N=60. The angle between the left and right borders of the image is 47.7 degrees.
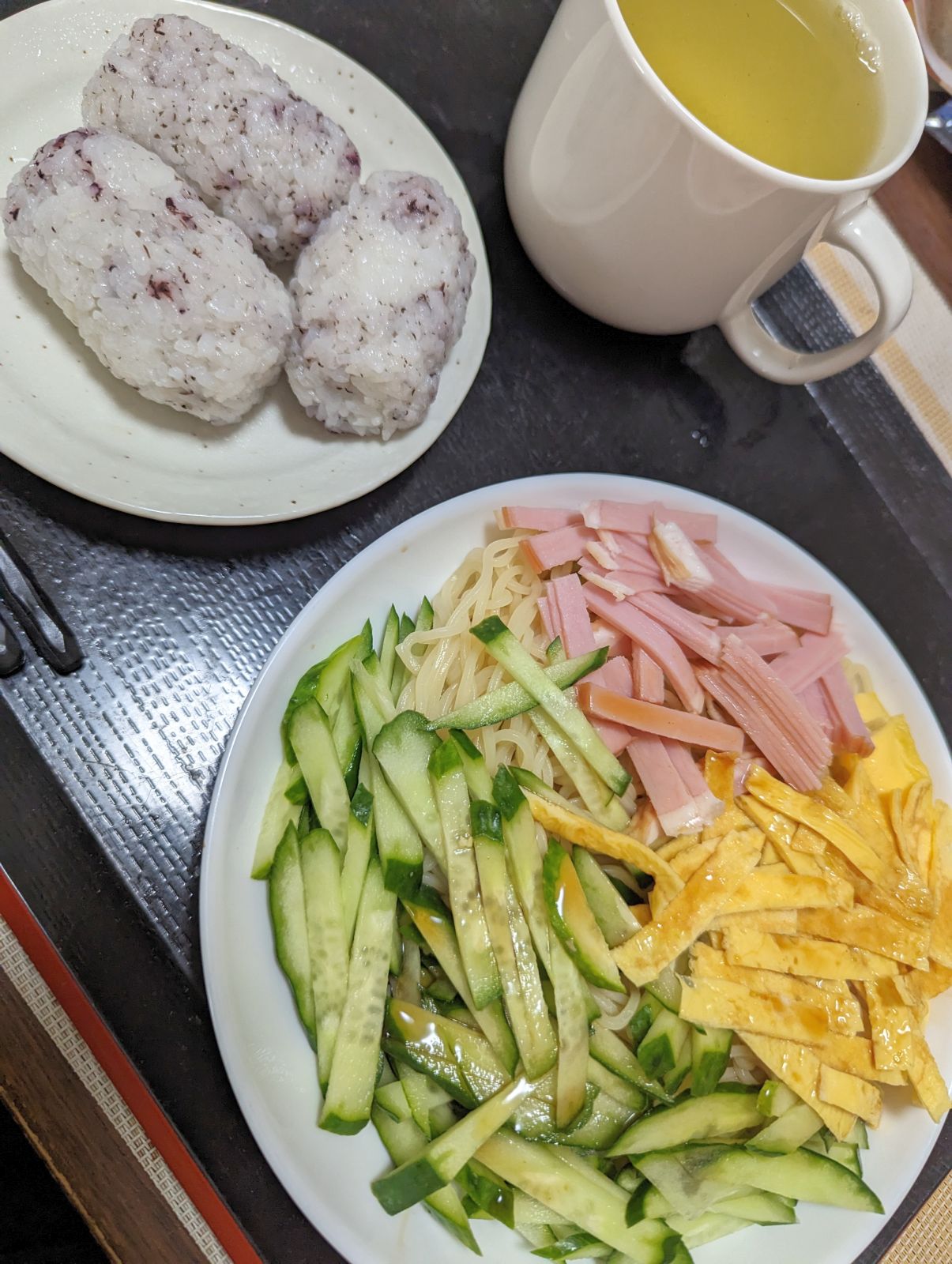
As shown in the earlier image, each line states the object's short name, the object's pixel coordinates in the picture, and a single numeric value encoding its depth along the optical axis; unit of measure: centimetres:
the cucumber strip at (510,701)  29
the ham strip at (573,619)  30
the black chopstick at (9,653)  27
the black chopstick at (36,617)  27
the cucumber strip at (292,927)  27
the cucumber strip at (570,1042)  27
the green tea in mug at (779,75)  27
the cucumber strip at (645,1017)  29
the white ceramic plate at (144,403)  27
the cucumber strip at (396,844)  27
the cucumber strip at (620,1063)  29
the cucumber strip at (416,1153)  27
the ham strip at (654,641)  30
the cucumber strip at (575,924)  27
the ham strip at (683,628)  31
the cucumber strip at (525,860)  28
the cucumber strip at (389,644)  30
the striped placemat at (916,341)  38
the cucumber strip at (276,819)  28
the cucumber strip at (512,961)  27
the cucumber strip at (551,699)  29
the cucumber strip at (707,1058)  29
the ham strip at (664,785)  29
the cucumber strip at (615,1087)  29
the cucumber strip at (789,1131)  29
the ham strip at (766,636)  32
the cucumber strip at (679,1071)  29
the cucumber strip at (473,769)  28
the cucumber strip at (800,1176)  28
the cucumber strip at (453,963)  28
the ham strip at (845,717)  32
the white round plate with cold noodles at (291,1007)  26
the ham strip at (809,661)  32
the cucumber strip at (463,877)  27
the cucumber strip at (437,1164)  26
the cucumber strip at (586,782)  30
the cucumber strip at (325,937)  27
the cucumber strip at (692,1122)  28
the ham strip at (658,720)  29
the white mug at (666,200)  25
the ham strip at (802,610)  33
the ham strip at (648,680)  30
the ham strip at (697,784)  29
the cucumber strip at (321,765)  27
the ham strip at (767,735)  30
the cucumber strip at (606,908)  28
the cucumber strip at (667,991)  29
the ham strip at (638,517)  31
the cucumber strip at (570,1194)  27
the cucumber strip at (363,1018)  26
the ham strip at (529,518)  31
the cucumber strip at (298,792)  28
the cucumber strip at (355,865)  27
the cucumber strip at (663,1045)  28
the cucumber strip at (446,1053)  27
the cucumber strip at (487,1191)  27
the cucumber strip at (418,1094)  27
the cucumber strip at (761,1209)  29
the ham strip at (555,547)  31
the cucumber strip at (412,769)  28
